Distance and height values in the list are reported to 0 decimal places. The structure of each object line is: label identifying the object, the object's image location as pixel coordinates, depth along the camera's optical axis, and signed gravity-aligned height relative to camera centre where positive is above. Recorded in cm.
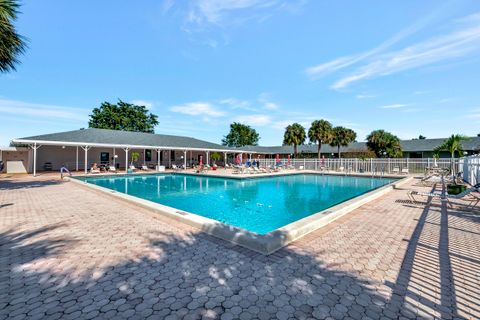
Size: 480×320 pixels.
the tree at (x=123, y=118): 4607 +868
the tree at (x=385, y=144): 3150 +184
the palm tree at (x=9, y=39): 934 +532
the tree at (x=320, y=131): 3444 +401
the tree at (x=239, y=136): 6612 +642
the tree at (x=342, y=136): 3738 +352
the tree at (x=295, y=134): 3569 +371
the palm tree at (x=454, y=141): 1777 +125
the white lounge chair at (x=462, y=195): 684 -161
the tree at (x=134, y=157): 2494 +1
